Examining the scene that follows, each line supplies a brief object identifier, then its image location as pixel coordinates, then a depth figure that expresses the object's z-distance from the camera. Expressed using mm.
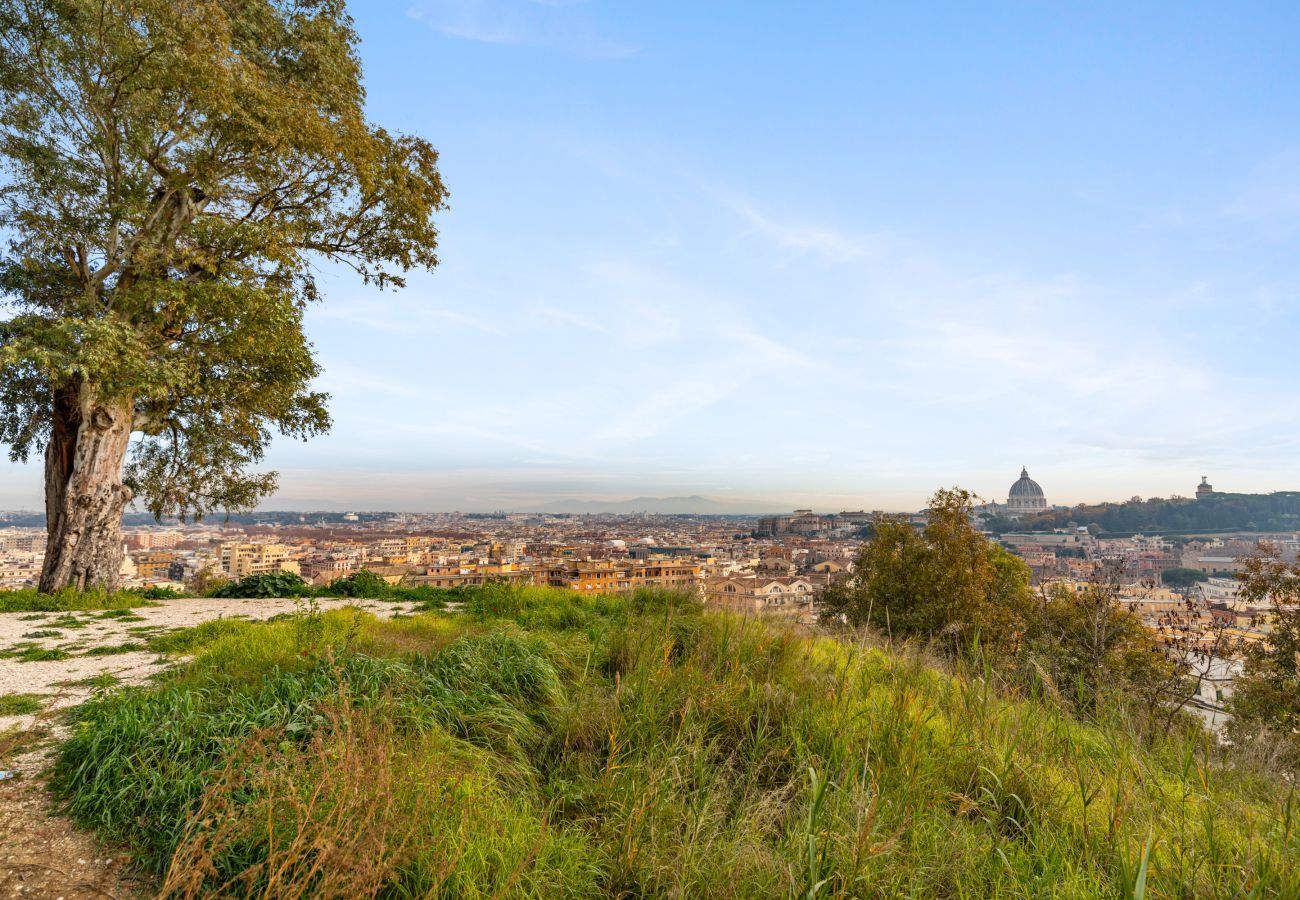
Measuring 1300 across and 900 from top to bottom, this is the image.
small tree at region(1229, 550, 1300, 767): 12203
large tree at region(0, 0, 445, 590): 9961
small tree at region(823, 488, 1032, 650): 17266
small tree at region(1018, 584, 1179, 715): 4168
